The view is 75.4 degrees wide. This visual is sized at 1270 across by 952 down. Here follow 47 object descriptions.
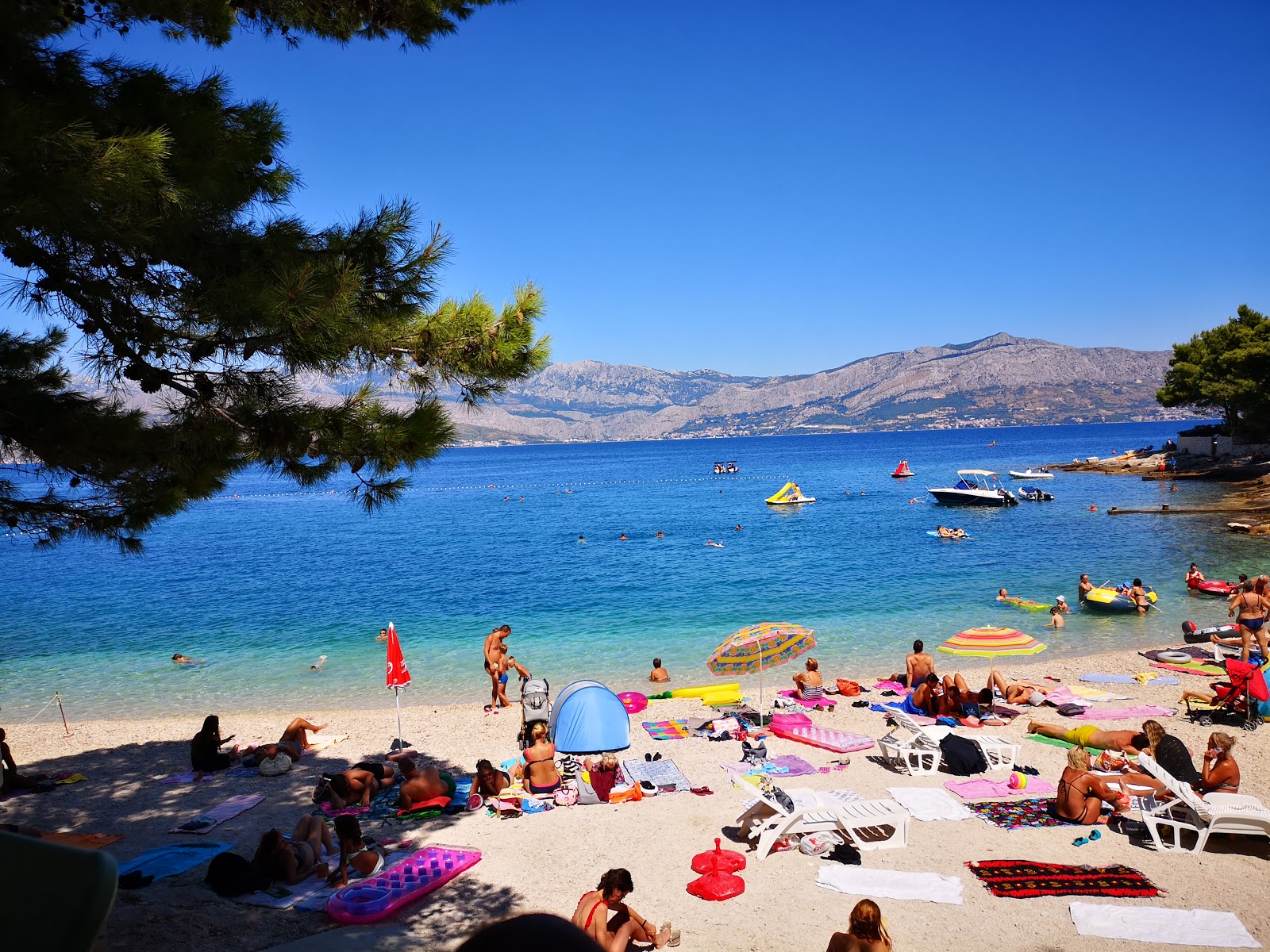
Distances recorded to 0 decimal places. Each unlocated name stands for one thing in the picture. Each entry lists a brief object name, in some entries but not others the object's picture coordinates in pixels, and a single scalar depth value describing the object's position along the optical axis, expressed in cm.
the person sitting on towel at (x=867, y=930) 614
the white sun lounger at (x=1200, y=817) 839
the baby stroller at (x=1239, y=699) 1255
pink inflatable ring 1538
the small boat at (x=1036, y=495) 5509
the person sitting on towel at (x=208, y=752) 1236
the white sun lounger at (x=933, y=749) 1127
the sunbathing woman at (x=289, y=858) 838
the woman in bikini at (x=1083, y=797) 934
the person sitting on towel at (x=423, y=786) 1052
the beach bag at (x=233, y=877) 808
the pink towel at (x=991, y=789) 1037
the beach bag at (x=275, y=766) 1219
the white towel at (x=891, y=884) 780
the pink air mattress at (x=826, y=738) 1251
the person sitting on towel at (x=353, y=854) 854
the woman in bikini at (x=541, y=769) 1109
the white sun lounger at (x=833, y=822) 898
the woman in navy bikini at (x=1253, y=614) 1598
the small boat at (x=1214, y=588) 2375
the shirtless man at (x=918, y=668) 1509
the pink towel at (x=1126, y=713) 1343
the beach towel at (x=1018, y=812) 941
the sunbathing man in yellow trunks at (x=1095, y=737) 1120
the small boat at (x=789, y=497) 6238
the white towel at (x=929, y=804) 973
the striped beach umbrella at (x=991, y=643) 1515
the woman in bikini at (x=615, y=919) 694
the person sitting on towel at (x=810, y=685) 1524
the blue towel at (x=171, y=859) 855
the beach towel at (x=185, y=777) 1212
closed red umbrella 1266
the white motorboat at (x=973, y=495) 5366
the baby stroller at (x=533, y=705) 1318
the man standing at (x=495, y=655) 1612
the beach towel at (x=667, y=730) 1346
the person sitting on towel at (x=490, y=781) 1084
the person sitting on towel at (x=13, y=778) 1165
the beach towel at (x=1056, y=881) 771
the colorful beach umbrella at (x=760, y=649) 1478
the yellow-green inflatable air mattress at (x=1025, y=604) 2366
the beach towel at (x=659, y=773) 1112
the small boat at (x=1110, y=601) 2264
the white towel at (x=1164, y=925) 677
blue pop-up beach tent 1257
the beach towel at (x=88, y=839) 888
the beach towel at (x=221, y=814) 1003
